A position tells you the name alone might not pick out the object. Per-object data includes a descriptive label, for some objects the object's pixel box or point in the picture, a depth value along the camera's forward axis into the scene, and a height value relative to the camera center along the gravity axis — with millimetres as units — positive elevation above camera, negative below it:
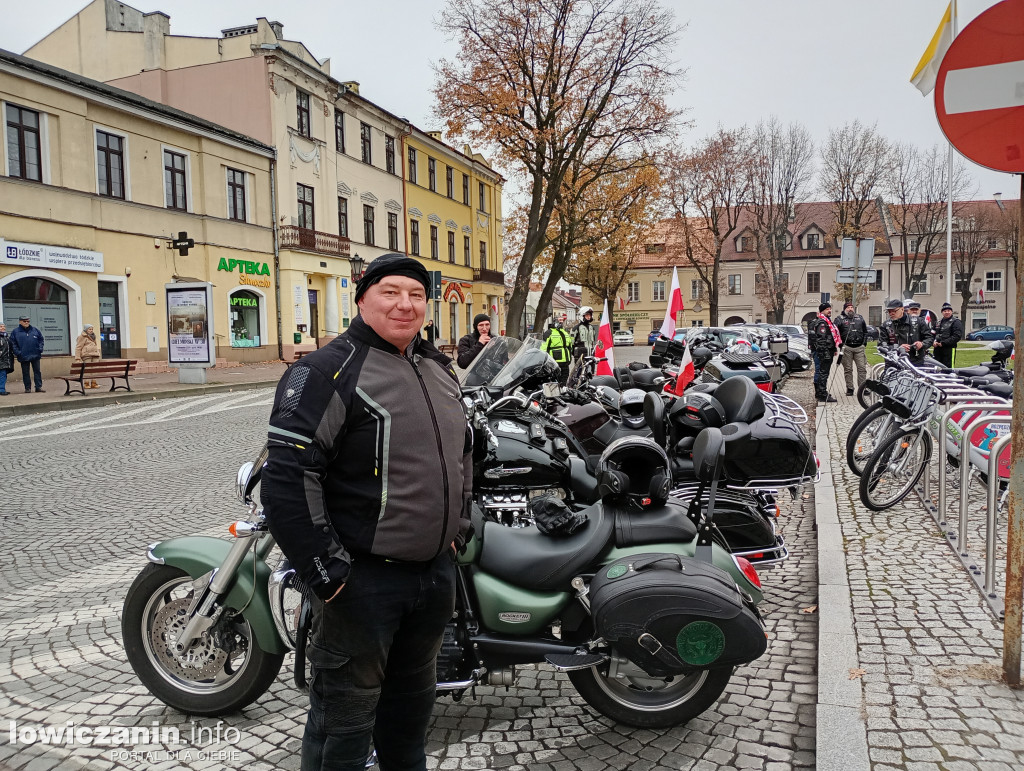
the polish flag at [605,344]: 10797 -182
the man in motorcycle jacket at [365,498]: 1998 -456
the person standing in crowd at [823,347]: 13773 -298
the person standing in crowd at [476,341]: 11141 -128
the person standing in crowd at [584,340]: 17766 -206
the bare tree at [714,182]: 43594 +8866
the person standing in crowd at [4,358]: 16672 -511
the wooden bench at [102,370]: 17125 -837
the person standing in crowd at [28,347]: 17156 -274
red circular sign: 2988 +971
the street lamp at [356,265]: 25423 +2352
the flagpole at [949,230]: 25003 +3877
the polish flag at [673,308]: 9047 +287
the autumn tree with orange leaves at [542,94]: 22578 +7452
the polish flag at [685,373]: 7535 -423
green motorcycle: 2674 -1054
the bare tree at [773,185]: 43750 +8647
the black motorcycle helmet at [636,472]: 2949 -572
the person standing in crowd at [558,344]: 14531 -232
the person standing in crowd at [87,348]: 18375 -322
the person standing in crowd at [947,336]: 14461 -115
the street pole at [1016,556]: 3148 -953
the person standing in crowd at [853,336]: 13609 -100
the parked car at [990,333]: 42062 -188
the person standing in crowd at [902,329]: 12758 +19
